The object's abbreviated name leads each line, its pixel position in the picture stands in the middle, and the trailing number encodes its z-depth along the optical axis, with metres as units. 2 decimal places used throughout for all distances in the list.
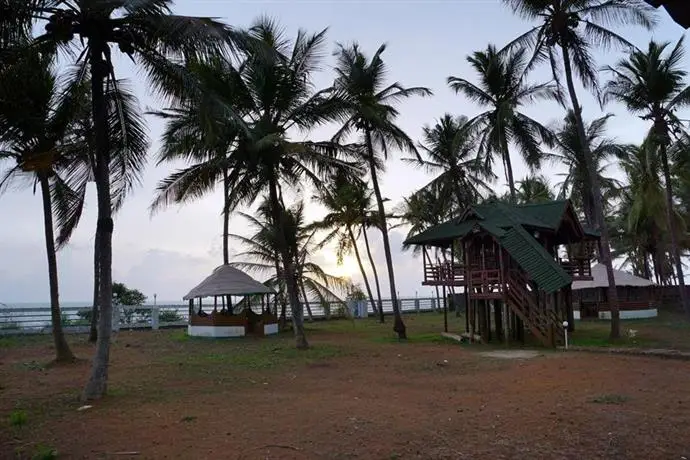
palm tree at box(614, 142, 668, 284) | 32.00
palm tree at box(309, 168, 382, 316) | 34.66
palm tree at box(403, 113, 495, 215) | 30.12
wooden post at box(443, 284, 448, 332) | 23.26
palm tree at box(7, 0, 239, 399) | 9.13
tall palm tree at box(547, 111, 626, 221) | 30.17
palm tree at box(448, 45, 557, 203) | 25.20
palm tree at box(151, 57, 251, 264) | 16.14
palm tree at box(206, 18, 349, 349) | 17.39
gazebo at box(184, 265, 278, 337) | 24.14
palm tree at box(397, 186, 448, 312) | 36.44
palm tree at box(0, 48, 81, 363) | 9.45
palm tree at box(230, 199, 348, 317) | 26.44
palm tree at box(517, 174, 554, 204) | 43.41
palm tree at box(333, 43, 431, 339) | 22.19
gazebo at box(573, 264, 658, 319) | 31.98
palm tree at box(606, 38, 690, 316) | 23.28
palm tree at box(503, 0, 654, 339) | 19.44
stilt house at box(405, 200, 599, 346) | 18.72
